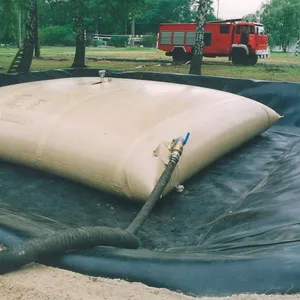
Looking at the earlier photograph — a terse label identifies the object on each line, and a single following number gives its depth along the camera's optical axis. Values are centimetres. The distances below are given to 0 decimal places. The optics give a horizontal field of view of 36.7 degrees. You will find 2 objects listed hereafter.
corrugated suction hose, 133
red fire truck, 1436
